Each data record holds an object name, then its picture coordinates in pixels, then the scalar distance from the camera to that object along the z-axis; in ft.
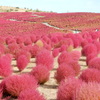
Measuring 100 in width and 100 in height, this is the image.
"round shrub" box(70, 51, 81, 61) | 44.50
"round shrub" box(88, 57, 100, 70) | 33.63
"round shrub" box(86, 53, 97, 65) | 42.63
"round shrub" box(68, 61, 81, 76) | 33.85
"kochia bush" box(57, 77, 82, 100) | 21.77
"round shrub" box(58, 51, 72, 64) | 41.16
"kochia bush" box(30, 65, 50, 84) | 30.73
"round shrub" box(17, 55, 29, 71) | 39.60
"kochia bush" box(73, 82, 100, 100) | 17.74
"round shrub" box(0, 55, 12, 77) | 33.83
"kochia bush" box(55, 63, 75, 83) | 30.32
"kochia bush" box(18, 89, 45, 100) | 21.10
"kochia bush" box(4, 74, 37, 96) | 26.09
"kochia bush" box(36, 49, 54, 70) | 38.72
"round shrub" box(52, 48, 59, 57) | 50.45
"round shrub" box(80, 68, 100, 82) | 26.63
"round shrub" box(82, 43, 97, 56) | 50.35
